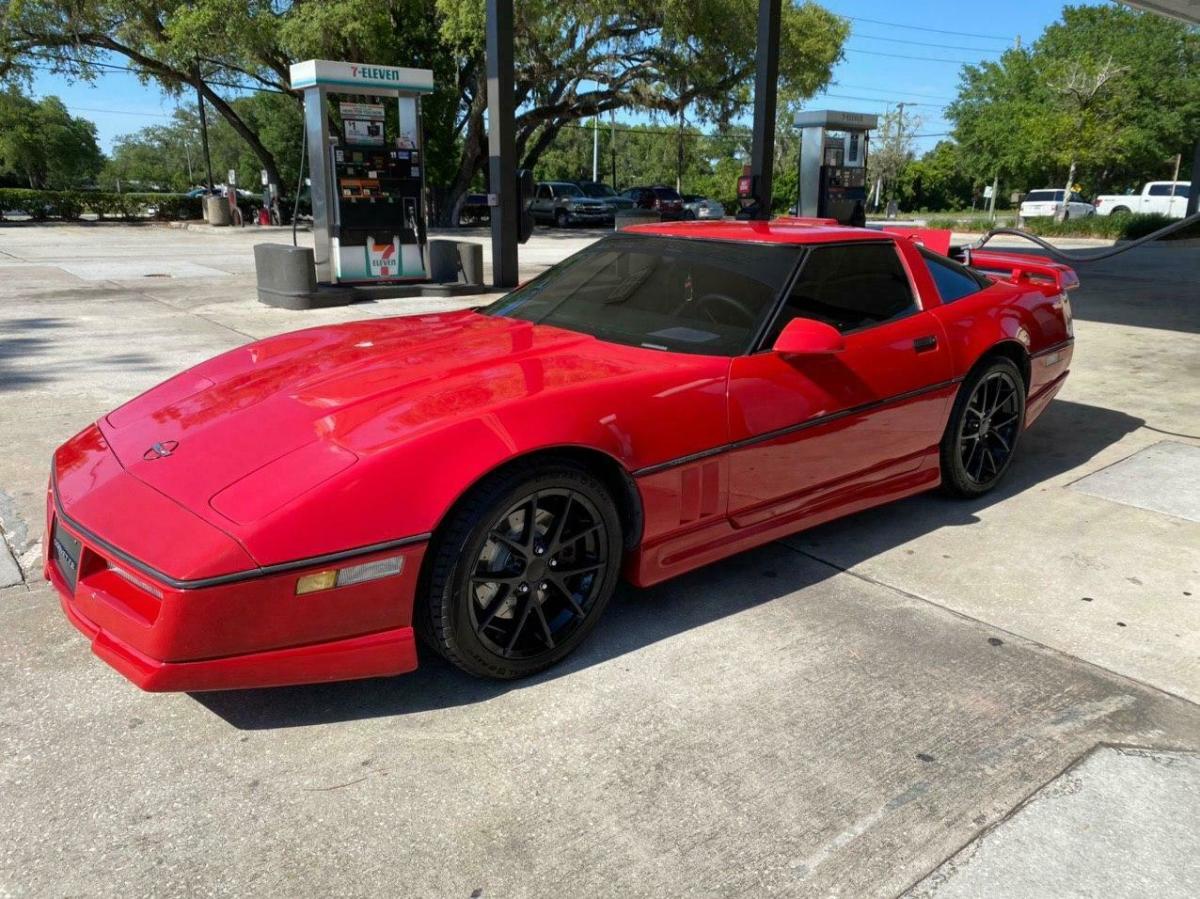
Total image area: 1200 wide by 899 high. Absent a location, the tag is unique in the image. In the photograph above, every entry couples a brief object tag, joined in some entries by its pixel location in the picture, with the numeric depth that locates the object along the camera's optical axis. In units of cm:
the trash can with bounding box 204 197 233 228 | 2984
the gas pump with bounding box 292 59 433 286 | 1126
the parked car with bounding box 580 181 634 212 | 3328
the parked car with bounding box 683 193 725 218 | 3241
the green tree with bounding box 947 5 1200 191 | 4225
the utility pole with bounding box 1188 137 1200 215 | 2617
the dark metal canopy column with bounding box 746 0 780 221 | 1372
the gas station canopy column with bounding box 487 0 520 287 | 1163
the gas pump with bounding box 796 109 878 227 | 1633
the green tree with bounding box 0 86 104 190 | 5188
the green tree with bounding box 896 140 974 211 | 5594
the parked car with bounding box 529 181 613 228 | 3197
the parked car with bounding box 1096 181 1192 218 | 3456
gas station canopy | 1331
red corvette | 246
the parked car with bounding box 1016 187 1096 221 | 3616
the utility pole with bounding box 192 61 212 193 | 2745
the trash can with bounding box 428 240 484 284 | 1218
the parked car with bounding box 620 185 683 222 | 3288
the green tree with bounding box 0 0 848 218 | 2334
